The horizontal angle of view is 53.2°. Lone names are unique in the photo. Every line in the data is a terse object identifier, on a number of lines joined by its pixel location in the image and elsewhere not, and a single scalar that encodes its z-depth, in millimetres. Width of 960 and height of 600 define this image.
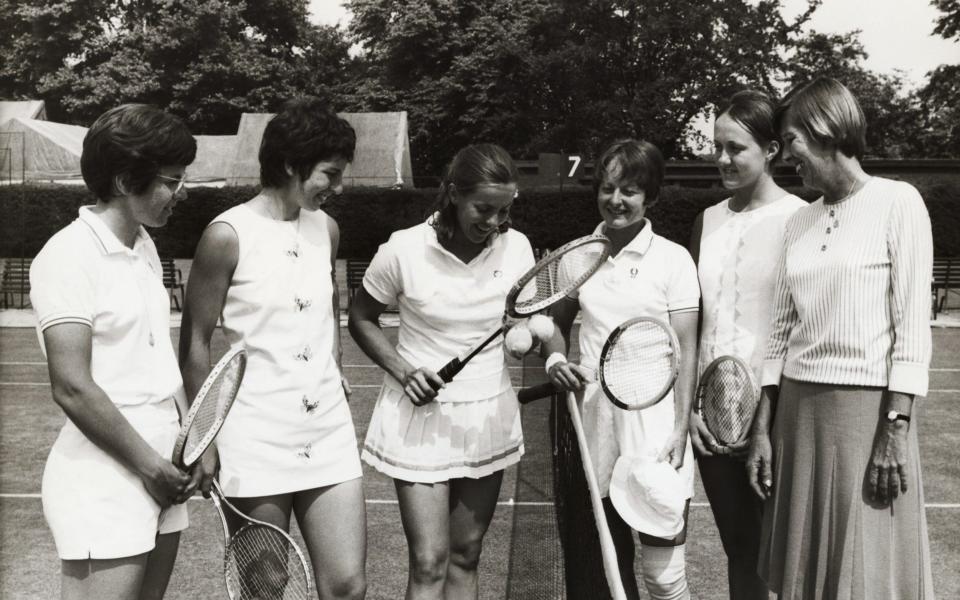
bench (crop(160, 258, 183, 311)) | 19109
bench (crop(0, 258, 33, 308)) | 19781
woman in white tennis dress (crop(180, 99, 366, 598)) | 3164
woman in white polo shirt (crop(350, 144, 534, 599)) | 3500
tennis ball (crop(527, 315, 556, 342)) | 3336
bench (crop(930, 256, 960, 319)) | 18422
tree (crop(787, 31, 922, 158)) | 41500
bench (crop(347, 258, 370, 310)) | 18492
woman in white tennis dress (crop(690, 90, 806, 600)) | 3635
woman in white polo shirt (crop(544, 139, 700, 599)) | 3580
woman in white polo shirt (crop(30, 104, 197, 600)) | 2547
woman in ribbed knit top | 3076
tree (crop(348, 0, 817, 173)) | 40156
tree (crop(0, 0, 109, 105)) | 54500
